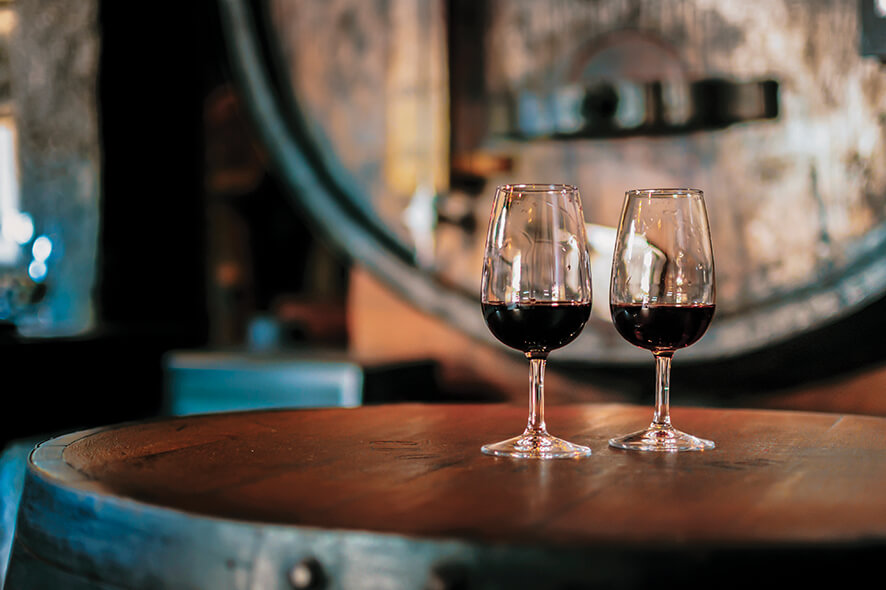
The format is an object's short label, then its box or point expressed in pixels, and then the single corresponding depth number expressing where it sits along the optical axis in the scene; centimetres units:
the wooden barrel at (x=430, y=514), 51
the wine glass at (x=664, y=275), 87
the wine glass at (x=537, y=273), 82
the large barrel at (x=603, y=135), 150
